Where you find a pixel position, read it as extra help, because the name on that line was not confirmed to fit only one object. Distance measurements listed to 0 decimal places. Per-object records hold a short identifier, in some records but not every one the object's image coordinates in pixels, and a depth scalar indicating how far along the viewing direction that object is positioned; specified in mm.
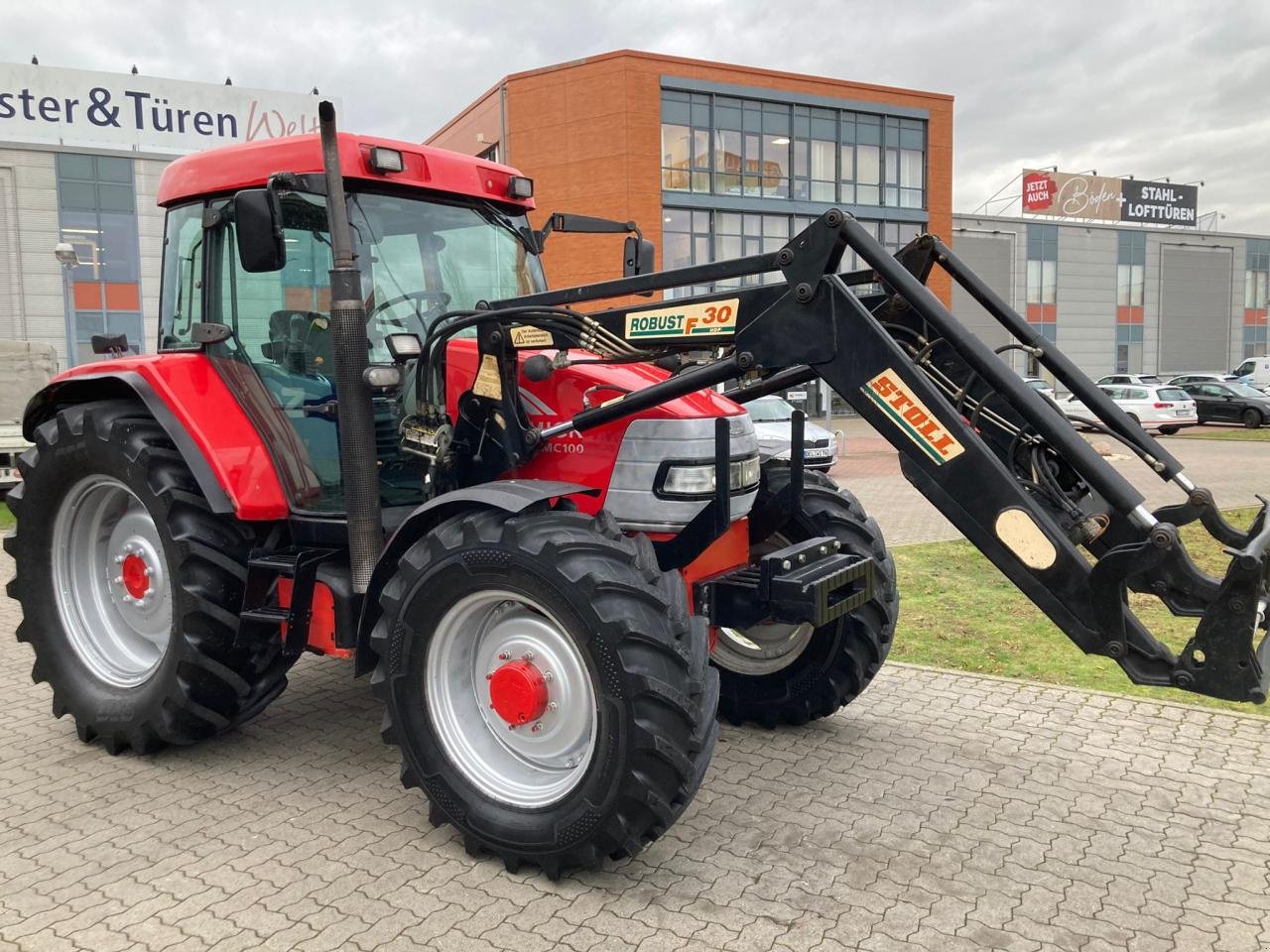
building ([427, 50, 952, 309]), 31859
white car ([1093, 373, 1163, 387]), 30859
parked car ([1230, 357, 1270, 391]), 36881
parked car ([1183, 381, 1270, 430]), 27578
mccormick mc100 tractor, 3035
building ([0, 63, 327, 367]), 27984
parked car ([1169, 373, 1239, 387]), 29172
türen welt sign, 31344
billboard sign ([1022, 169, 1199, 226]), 50906
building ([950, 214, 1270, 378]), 46531
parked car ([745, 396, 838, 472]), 15738
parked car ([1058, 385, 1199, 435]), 25078
